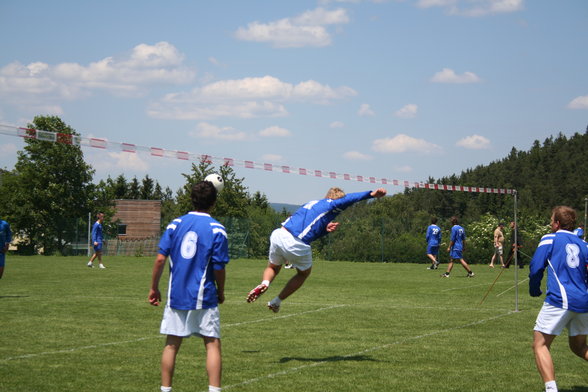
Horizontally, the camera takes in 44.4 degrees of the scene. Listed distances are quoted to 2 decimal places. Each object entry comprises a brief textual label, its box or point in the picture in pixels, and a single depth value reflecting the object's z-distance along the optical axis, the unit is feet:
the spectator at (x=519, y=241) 103.38
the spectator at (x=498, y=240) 122.52
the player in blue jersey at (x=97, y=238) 100.53
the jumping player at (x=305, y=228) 31.63
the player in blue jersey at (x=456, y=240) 92.68
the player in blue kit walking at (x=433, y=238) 101.85
